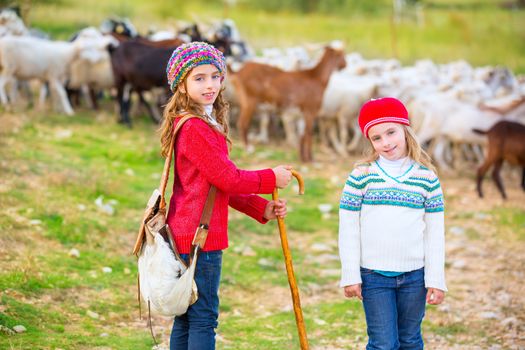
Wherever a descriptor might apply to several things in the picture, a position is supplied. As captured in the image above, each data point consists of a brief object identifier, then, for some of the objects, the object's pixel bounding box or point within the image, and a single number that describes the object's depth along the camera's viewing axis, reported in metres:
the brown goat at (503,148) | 10.99
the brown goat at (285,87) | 12.86
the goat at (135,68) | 13.27
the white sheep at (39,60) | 13.00
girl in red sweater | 3.83
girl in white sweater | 3.90
